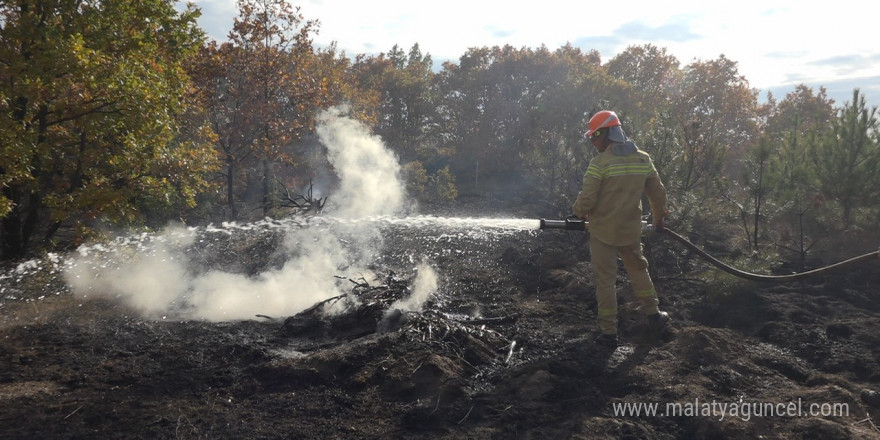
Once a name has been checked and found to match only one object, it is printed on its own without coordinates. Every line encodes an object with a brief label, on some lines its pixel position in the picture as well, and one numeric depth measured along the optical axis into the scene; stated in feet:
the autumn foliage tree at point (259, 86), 45.87
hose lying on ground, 16.20
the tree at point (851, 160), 25.88
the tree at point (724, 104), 90.89
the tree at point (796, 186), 26.37
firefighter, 15.57
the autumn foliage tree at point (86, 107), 22.27
